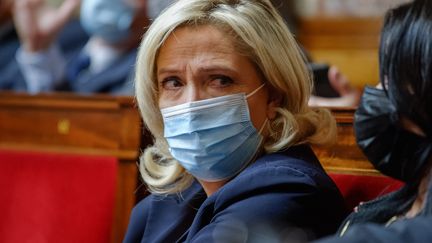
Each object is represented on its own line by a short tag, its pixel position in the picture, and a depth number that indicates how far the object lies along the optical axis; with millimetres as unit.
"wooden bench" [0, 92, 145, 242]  4161
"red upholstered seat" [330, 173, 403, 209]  3874
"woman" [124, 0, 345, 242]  3809
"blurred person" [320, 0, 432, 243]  3618
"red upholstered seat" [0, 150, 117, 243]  4171
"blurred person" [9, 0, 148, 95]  4653
